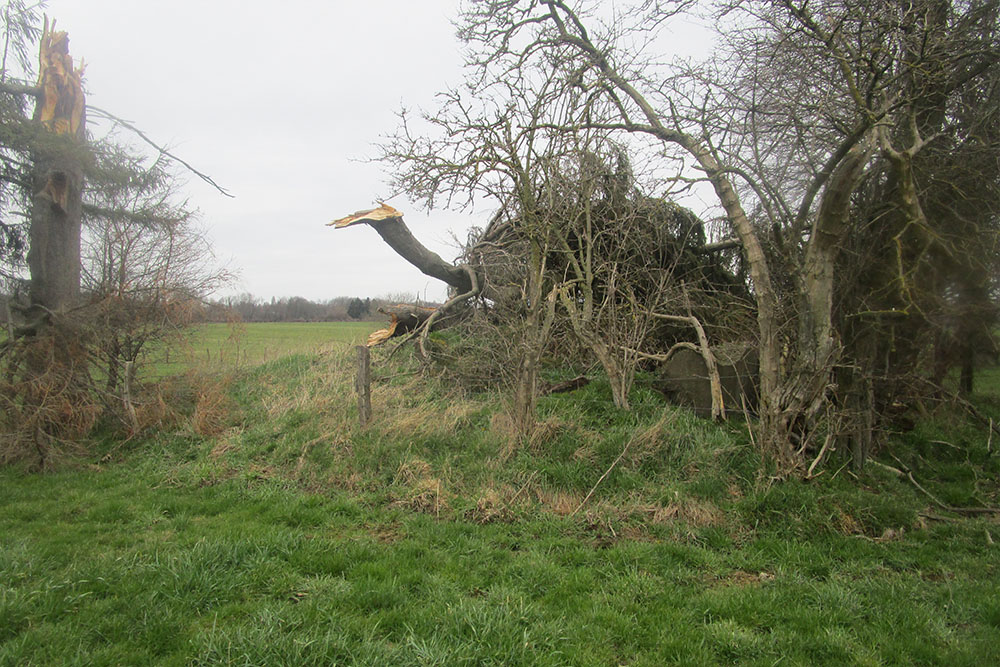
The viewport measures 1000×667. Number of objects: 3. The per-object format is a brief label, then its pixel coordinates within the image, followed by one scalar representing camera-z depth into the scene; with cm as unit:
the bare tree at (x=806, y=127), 543
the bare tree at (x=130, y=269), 873
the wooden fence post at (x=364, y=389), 779
